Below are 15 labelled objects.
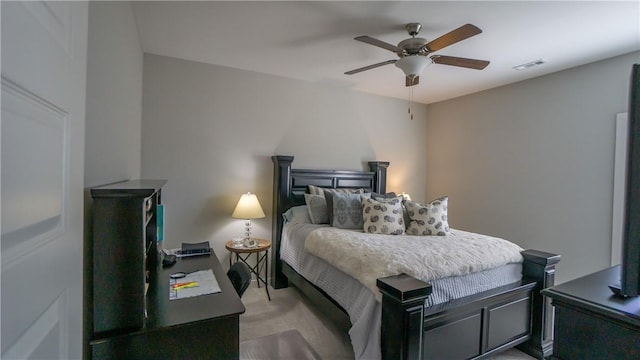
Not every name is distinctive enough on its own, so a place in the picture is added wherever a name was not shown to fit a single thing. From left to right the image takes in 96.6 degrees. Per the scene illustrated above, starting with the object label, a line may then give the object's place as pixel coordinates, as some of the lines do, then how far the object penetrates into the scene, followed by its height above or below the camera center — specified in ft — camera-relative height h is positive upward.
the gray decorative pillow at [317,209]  10.93 -1.39
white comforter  6.27 -1.93
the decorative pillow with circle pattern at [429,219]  9.43 -1.45
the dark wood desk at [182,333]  3.62 -2.16
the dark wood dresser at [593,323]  2.46 -1.30
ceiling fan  7.29 +3.25
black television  2.50 -0.20
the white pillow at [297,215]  11.04 -1.67
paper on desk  4.67 -2.04
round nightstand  9.88 -3.27
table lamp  10.36 -1.40
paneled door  1.28 -0.06
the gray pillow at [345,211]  10.41 -1.35
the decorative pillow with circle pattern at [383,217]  9.57 -1.42
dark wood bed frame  5.38 -3.19
